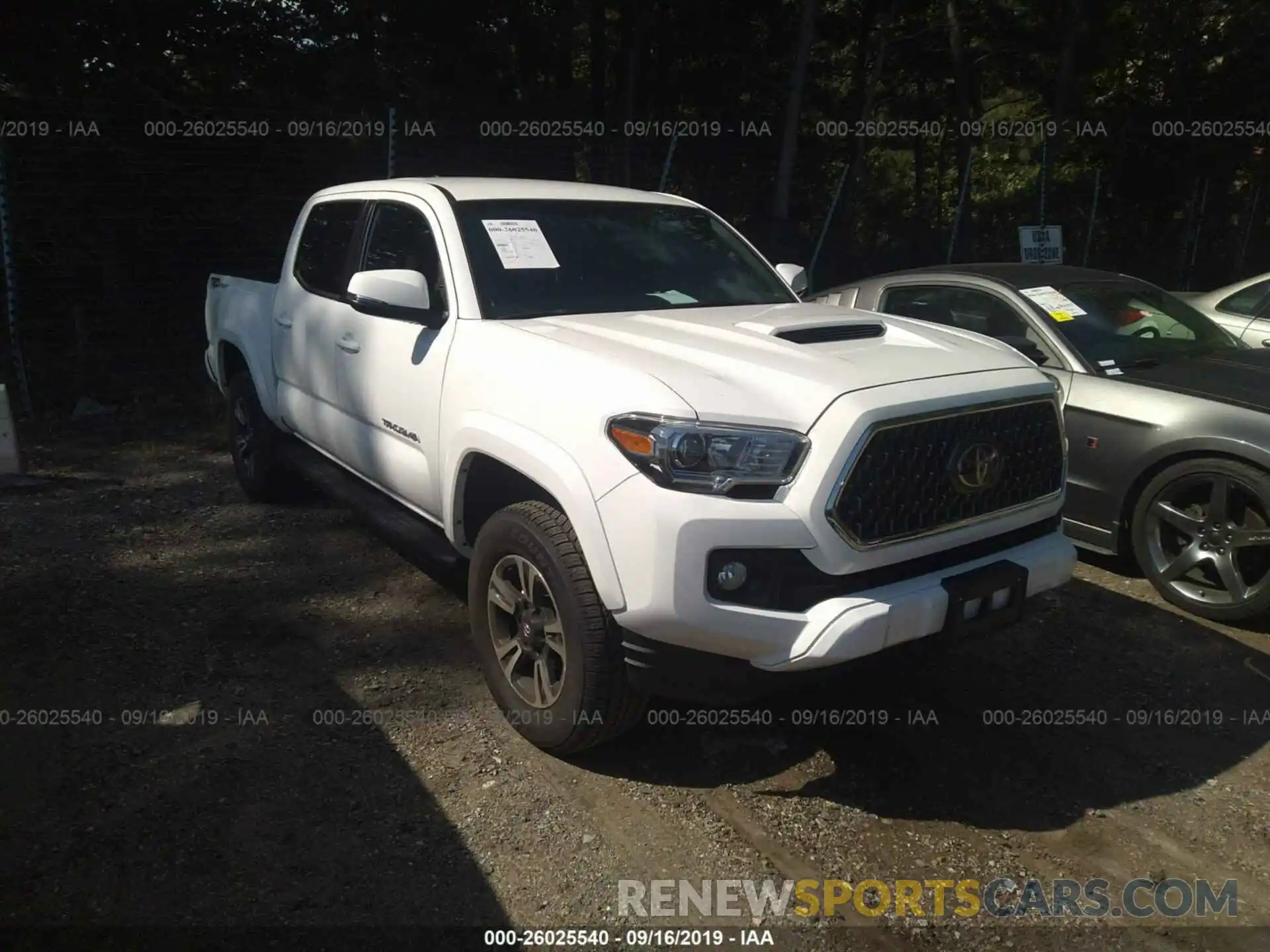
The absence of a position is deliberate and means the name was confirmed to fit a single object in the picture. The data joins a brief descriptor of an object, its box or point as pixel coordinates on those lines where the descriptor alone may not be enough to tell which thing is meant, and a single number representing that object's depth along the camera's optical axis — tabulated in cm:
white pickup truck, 280
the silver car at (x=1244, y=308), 691
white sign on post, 1086
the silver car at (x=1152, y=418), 448
